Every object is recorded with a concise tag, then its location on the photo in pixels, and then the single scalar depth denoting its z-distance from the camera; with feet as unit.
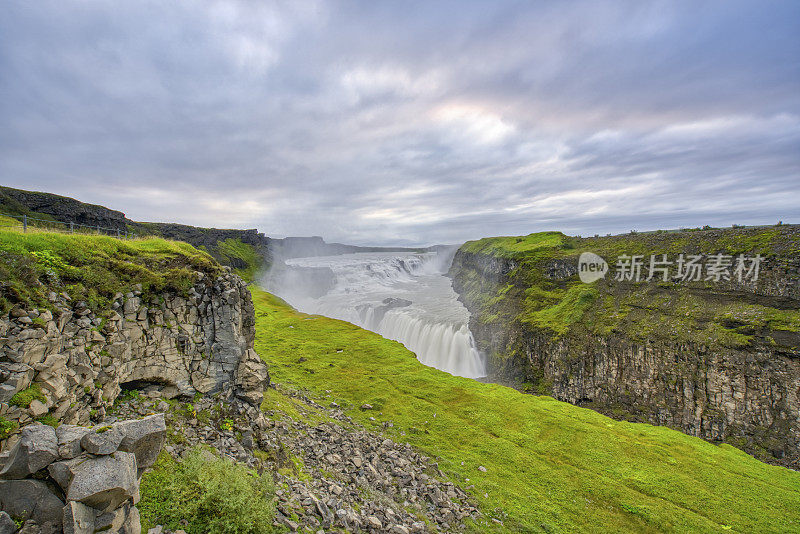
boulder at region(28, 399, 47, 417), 22.95
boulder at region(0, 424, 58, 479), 17.89
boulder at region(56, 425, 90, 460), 19.27
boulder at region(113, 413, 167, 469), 21.47
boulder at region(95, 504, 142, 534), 18.69
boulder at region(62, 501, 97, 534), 17.22
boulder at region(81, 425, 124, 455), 19.47
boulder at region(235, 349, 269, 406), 44.47
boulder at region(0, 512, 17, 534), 16.38
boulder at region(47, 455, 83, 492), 18.22
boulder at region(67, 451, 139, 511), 18.10
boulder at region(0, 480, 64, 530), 17.25
